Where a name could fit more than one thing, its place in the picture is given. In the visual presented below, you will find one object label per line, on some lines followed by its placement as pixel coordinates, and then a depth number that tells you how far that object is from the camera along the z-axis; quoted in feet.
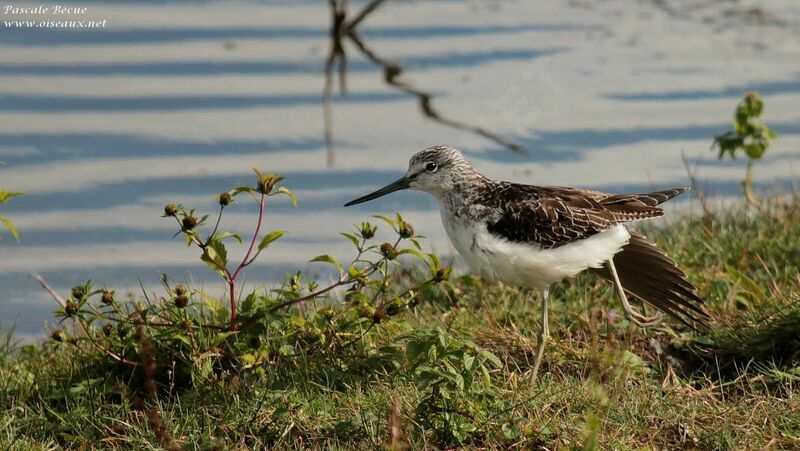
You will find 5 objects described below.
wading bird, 38.34
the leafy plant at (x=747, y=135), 50.39
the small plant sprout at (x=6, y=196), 33.65
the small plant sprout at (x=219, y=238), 35.27
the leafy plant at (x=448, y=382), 32.48
